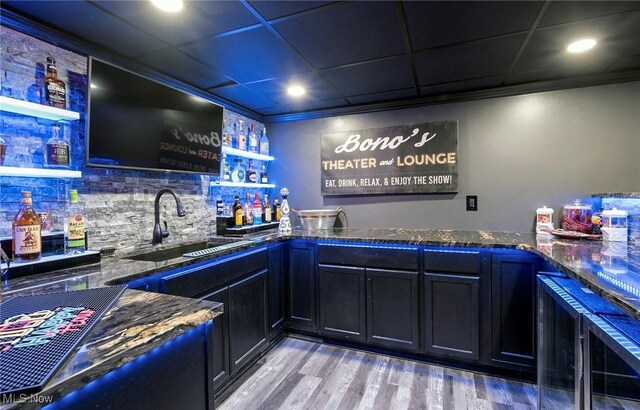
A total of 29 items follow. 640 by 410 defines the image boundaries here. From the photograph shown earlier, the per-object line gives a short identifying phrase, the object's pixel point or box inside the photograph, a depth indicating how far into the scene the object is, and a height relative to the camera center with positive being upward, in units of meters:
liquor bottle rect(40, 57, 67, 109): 1.58 +0.65
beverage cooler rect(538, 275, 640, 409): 0.91 -0.54
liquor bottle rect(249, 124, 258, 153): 3.24 +0.73
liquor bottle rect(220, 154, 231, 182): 2.86 +0.35
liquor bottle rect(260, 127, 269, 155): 3.38 +0.70
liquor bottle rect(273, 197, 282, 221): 3.37 -0.06
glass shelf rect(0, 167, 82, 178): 1.41 +0.17
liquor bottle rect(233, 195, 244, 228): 2.76 -0.09
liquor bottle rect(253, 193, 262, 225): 3.00 -0.05
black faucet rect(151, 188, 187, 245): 2.14 -0.10
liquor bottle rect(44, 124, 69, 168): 1.61 +0.31
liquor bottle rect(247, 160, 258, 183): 3.17 +0.33
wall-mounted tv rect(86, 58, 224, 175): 1.75 +0.57
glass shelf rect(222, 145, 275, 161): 2.77 +0.53
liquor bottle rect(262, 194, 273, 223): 3.17 -0.08
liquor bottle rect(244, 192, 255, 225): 2.93 -0.09
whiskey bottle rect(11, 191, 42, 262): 1.38 -0.13
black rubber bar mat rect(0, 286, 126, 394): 0.55 -0.31
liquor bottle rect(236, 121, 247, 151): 3.04 +0.70
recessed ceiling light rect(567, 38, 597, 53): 1.85 +1.03
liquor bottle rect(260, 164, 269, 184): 3.40 +0.33
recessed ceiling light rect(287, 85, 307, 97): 2.62 +1.06
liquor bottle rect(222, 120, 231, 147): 2.85 +0.68
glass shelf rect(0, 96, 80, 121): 1.40 +0.50
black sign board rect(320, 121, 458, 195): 2.84 +0.47
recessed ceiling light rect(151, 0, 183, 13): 1.45 +1.01
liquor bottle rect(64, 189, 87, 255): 1.61 -0.15
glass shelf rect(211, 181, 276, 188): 2.69 +0.22
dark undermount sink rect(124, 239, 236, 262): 1.94 -0.33
